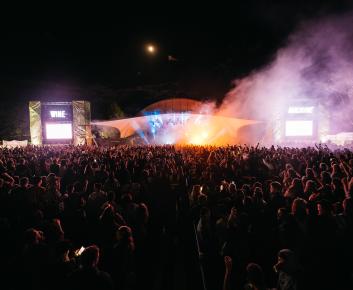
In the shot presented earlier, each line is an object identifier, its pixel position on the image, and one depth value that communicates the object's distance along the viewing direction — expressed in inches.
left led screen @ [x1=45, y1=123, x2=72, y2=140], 967.6
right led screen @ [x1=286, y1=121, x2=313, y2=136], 856.9
